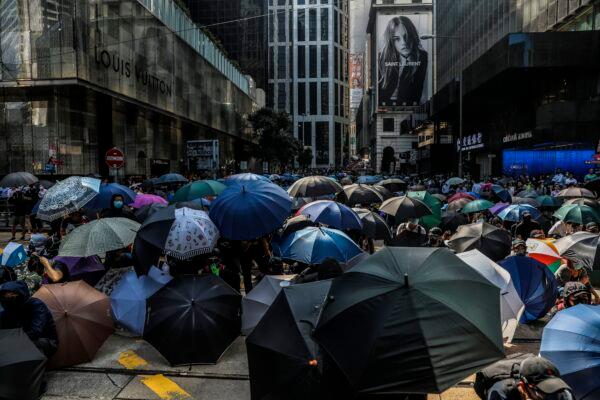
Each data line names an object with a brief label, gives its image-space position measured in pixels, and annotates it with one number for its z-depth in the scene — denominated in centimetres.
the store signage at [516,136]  3178
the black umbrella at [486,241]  856
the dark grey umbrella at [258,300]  631
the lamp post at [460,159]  2944
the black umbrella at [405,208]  1092
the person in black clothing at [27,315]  504
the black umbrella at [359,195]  1221
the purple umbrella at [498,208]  1266
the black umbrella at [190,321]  594
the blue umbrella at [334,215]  895
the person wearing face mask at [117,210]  961
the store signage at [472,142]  3519
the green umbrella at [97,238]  693
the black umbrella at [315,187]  1155
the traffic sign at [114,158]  1942
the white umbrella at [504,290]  596
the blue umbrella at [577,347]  351
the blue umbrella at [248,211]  755
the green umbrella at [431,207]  1271
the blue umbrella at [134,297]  677
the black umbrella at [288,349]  375
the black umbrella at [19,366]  448
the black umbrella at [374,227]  986
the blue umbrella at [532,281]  694
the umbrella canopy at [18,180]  1401
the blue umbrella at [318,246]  703
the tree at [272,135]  5744
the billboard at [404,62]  8212
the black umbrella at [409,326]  309
